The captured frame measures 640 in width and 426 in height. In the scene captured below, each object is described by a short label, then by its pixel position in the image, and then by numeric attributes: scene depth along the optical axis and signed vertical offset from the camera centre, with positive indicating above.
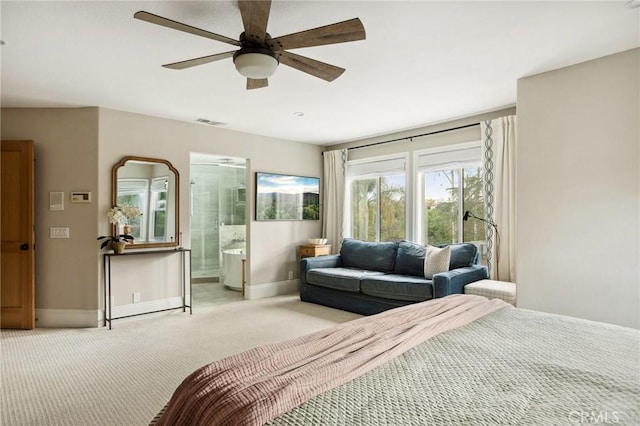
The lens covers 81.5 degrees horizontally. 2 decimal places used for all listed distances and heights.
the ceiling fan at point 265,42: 1.97 +1.02
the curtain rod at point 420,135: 4.91 +1.15
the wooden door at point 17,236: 4.22 -0.25
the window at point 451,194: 4.89 +0.27
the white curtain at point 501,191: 4.32 +0.27
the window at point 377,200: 5.76 +0.23
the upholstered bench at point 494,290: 3.69 -0.79
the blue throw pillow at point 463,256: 4.48 -0.52
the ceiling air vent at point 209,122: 4.98 +1.27
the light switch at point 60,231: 4.45 -0.20
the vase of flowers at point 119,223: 4.43 -0.12
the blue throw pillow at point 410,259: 4.77 -0.60
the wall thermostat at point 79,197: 4.44 +0.21
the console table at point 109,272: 4.36 -0.69
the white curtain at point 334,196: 6.47 +0.32
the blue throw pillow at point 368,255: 5.22 -0.60
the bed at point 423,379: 1.10 -0.60
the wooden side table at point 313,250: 6.14 -0.61
